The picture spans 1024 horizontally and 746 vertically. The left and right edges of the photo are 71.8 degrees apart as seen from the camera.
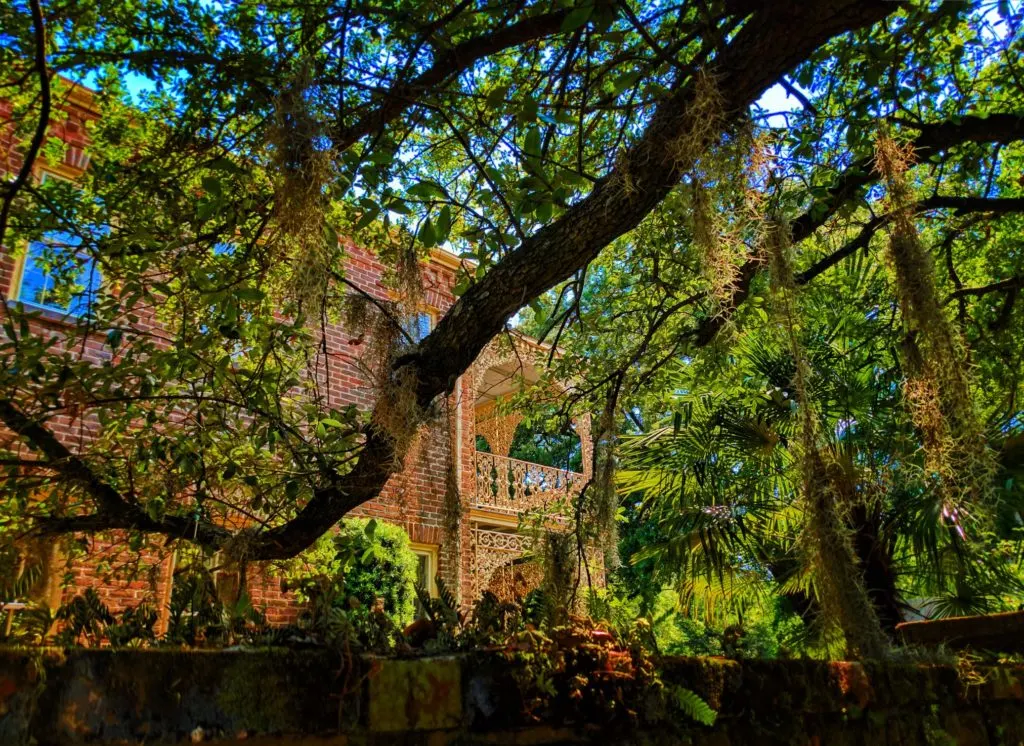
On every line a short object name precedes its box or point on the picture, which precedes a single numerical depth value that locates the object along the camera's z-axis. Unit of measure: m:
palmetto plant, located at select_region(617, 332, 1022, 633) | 5.11
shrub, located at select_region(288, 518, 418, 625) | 7.80
